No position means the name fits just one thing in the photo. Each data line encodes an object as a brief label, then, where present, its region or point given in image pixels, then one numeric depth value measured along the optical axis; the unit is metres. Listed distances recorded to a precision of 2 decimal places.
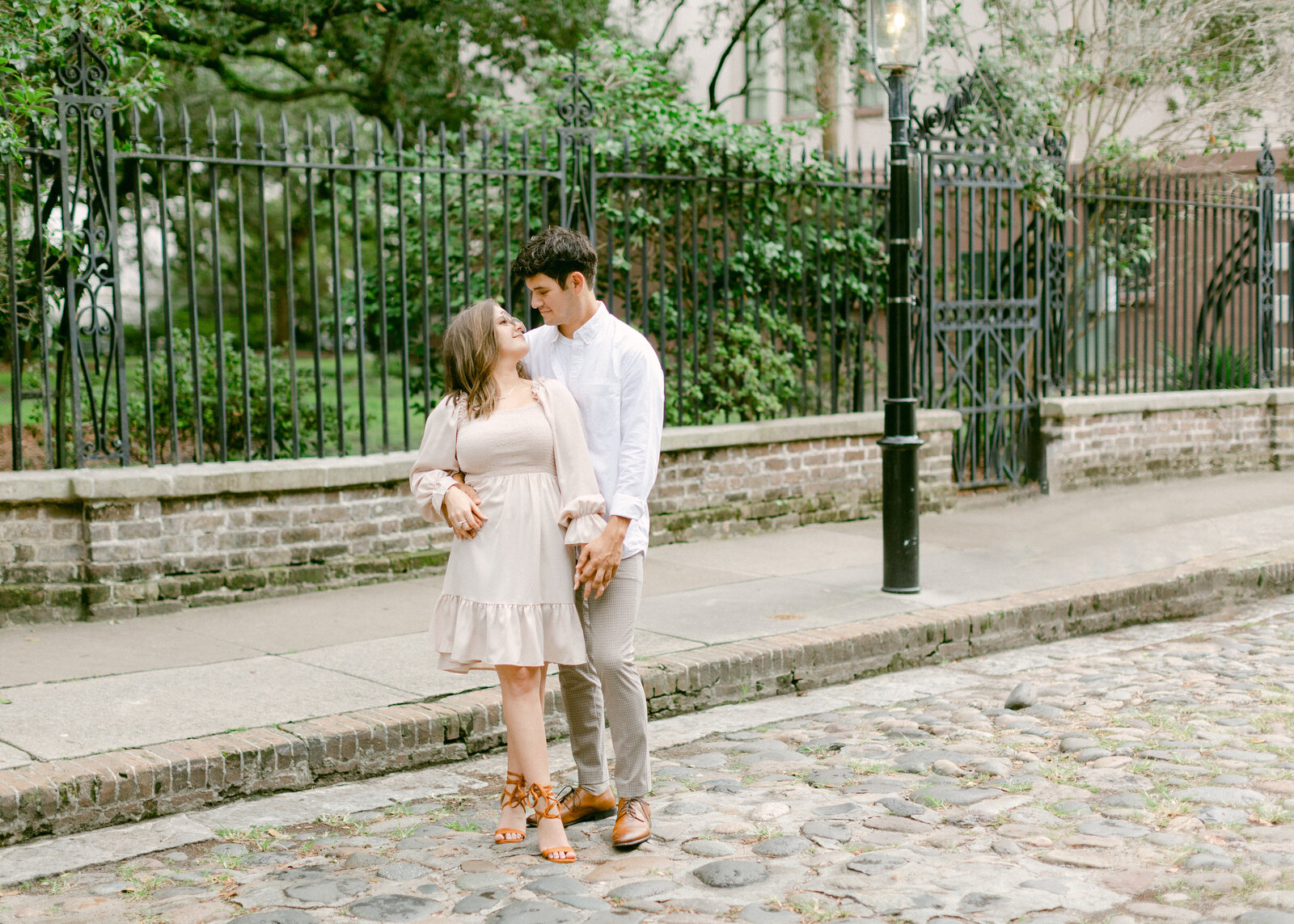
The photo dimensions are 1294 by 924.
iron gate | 10.59
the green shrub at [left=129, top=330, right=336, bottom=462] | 9.20
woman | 3.99
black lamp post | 7.36
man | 4.06
